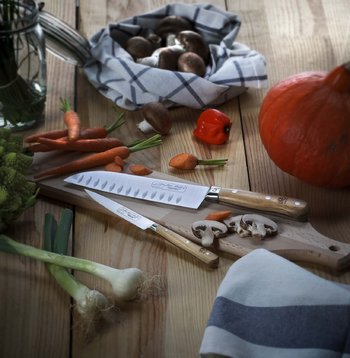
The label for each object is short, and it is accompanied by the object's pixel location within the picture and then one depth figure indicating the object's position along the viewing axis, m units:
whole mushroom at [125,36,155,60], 1.73
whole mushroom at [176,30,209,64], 1.73
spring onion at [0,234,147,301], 1.16
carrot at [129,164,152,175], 1.45
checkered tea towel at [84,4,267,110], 1.63
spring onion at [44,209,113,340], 1.13
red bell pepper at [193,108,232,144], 1.55
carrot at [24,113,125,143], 1.51
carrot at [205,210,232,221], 1.31
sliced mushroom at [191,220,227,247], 1.26
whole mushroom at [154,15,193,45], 1.79
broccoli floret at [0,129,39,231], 1.25
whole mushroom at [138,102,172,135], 1.57
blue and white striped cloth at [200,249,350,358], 0.99
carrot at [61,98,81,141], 1.51
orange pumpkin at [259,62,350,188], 1.32
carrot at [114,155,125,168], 1.48
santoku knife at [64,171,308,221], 1.29
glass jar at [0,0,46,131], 1.50
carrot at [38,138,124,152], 1.49
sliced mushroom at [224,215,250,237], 1.27
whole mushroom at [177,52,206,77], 1.68
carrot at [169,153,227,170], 1.48
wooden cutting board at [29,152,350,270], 1.23
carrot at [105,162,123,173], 1.46
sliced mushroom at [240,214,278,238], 1.26
